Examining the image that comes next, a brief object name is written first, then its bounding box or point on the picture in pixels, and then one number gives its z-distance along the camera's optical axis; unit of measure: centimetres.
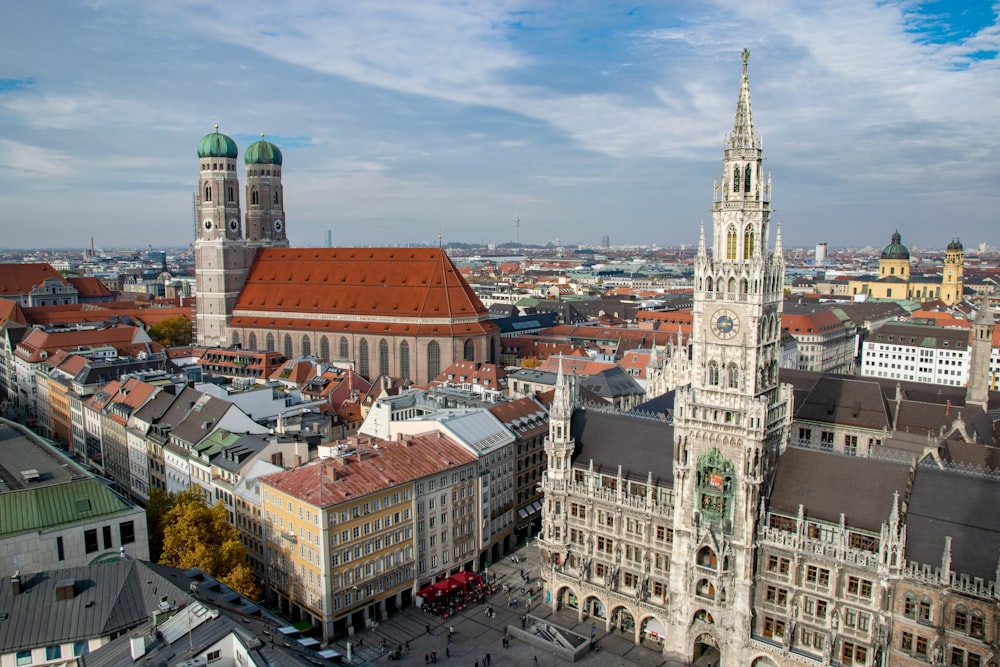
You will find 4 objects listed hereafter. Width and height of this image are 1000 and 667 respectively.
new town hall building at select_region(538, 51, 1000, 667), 4981
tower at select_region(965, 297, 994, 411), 9300
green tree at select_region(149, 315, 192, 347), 17712
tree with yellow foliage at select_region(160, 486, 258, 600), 6003
